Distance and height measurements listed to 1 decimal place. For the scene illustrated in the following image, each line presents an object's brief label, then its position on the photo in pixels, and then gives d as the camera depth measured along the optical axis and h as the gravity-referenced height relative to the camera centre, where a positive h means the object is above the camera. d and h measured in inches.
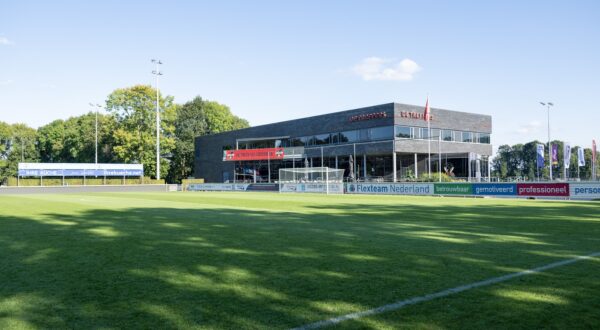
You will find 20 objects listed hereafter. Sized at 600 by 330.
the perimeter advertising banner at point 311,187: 1733.5 -42.4
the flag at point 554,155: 2119.6 +87.0
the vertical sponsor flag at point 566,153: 2026.8 +91.1
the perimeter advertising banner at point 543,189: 1127.6 -41.2
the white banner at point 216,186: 2193.4 -42.4
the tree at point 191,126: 3324.3 +418.2
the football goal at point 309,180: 1793.8 -12.6
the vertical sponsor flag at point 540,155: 2133.4 +86.9
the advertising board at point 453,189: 1295.5 -42.6
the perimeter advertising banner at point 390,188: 1409.9 -43.9
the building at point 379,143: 2105.1 +165.8
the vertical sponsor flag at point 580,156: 2116.9 +79.6
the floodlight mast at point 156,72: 2536.9 +609.8
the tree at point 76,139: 3218.5 +315.4
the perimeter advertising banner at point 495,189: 1213.1 -41.8
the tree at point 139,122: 2849.4 +372.3
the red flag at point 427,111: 1824.6 +265.1
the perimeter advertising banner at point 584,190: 1064.8 -43.0
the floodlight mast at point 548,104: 2202.1 +341.6
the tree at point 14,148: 3358.8 +260.0
